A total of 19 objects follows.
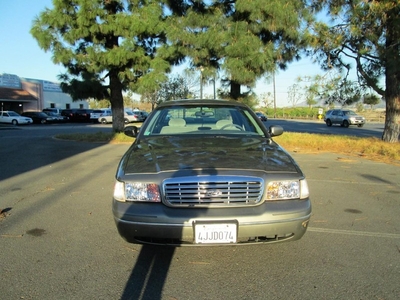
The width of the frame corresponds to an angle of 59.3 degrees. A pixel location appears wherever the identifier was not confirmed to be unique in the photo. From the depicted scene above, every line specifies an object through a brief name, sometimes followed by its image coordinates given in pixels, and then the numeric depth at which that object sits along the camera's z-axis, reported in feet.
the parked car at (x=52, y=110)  138.51
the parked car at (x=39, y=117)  125.49
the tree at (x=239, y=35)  41.01
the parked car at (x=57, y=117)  128.05
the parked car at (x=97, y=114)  133.23
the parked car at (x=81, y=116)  136.05
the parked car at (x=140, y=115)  138.05
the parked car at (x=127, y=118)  128.88
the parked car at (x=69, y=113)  135.94
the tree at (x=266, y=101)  294.87
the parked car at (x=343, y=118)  106.01
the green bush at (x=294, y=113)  196.61
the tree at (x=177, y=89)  119.96
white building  140.38
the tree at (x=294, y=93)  243.27
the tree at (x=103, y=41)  43.32
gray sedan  9.48
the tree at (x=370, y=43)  32.12
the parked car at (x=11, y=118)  114.21
